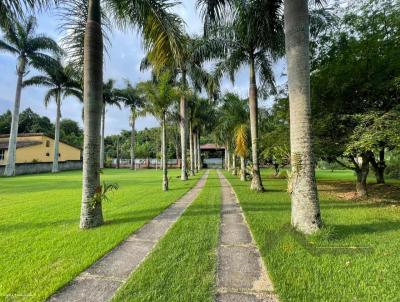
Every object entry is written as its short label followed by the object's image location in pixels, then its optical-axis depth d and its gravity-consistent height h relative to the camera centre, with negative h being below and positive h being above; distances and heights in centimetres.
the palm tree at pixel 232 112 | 1914 +367
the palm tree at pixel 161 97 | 1269 +323
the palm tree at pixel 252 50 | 938 +499
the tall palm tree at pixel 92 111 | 584 +120
